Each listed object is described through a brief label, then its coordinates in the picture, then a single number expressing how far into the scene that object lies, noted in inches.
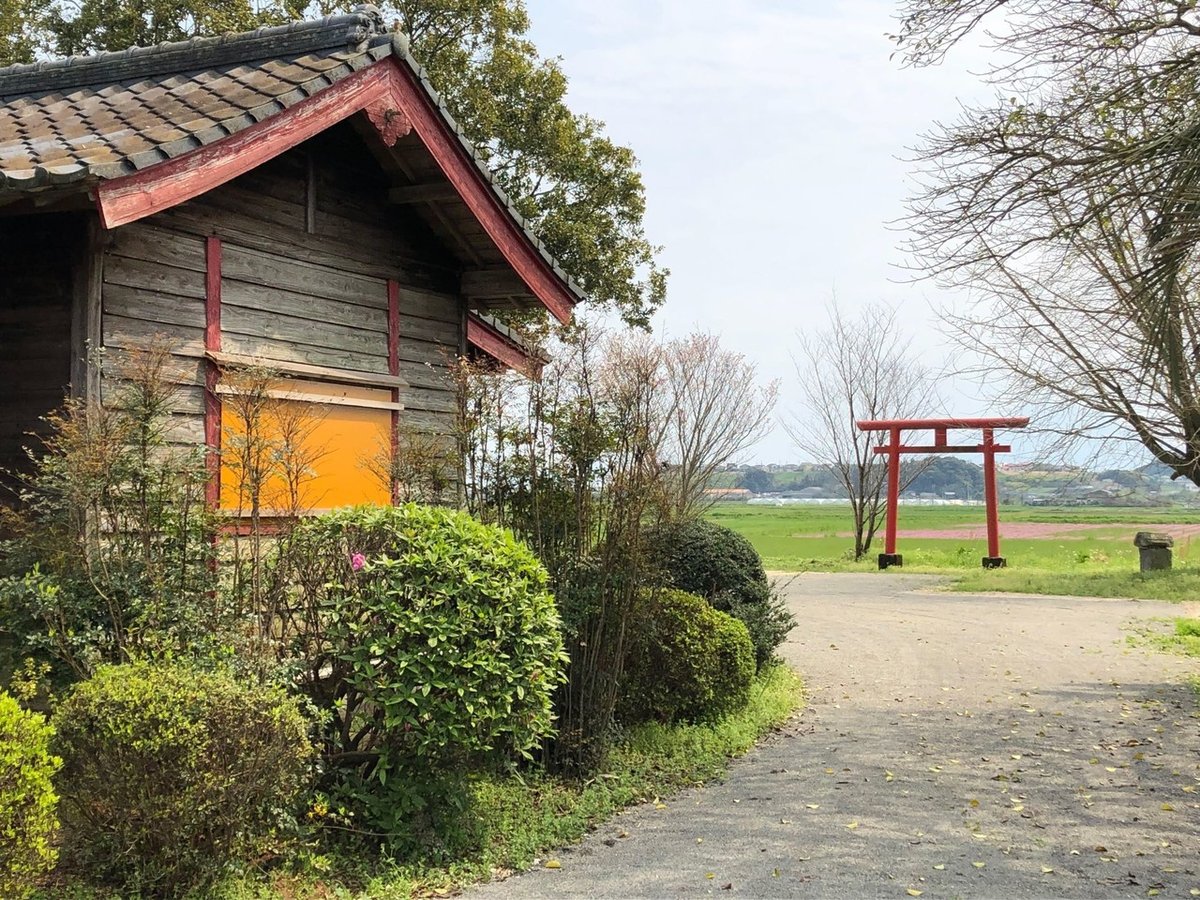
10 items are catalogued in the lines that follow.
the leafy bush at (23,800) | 135.3
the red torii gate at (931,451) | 883.4
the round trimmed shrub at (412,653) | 190.4
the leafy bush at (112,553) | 180.9
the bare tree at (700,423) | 753.6
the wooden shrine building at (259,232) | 223.5
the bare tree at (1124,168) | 274.7
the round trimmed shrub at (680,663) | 290.4
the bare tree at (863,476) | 1021.8
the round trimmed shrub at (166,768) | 156.9
